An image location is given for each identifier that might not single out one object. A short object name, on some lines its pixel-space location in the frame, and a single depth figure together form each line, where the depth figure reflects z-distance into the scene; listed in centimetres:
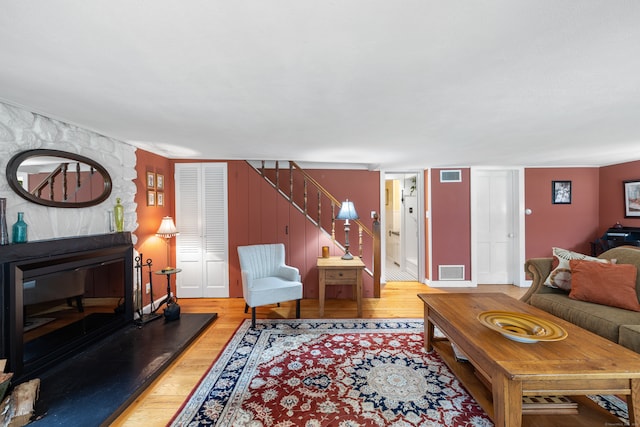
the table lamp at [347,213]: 371
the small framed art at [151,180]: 348
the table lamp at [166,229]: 338
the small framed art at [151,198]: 346
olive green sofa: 192
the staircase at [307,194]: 435
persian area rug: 170
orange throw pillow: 221
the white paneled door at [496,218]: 466
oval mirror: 204
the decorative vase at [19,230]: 197
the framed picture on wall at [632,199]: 393
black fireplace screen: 188
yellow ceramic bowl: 159
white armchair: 302
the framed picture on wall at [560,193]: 455
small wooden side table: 334
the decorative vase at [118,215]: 284
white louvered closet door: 397
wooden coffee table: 134
